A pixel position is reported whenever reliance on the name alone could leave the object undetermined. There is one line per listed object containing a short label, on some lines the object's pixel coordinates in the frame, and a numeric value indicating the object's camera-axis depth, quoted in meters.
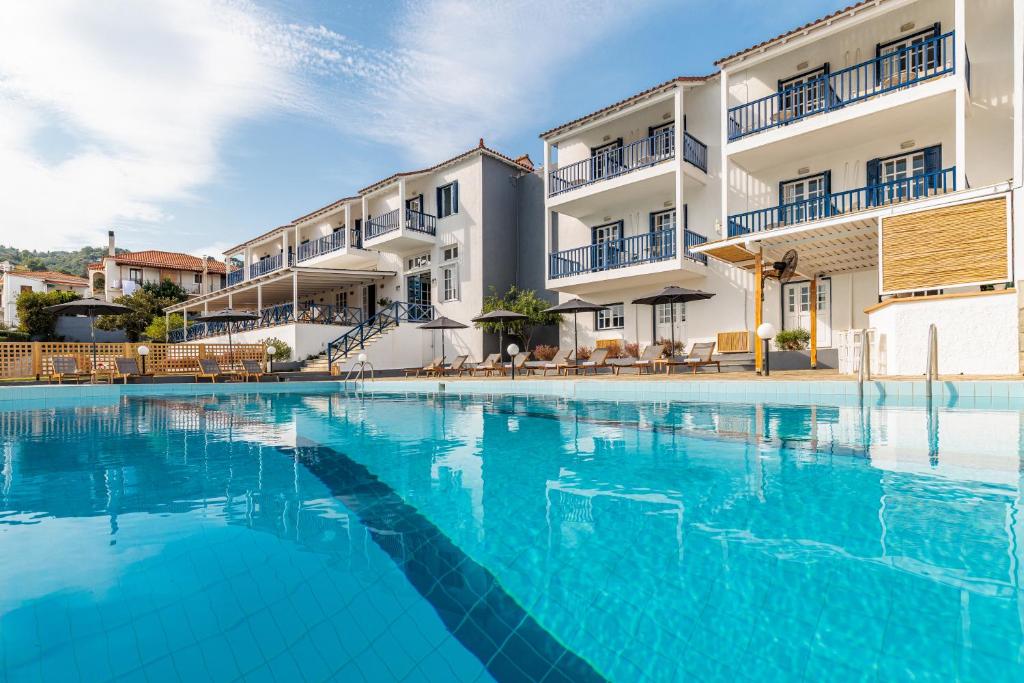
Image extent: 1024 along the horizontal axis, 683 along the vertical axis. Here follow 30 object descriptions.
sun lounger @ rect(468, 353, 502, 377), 16.80
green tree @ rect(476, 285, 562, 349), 18.16
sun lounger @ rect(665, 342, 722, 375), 12.66
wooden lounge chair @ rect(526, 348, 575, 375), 15.41
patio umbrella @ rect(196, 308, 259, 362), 18.47
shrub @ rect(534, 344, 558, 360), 17.12
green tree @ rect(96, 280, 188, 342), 31.05
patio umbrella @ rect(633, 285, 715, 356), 13.45
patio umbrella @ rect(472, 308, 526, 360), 16.27
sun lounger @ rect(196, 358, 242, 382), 16.67
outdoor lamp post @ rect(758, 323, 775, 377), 9.91
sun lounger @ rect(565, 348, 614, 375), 14.49
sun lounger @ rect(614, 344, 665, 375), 13.50
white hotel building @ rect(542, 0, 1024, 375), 9.27
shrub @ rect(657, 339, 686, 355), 15.41
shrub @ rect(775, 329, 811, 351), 13.48
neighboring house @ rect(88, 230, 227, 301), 42.31
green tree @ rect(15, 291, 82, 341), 30.22
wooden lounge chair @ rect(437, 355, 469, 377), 17.46
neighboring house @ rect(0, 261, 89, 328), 44.12
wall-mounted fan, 11.86
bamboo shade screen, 9.05
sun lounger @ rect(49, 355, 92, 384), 15.25
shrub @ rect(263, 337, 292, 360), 19.11
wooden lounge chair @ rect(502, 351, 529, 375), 16.02
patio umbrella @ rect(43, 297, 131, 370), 15.83
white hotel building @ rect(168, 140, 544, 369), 19.81
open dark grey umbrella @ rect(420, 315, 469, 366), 17.33
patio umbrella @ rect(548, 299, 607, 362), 15.04
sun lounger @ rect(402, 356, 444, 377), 17.65
